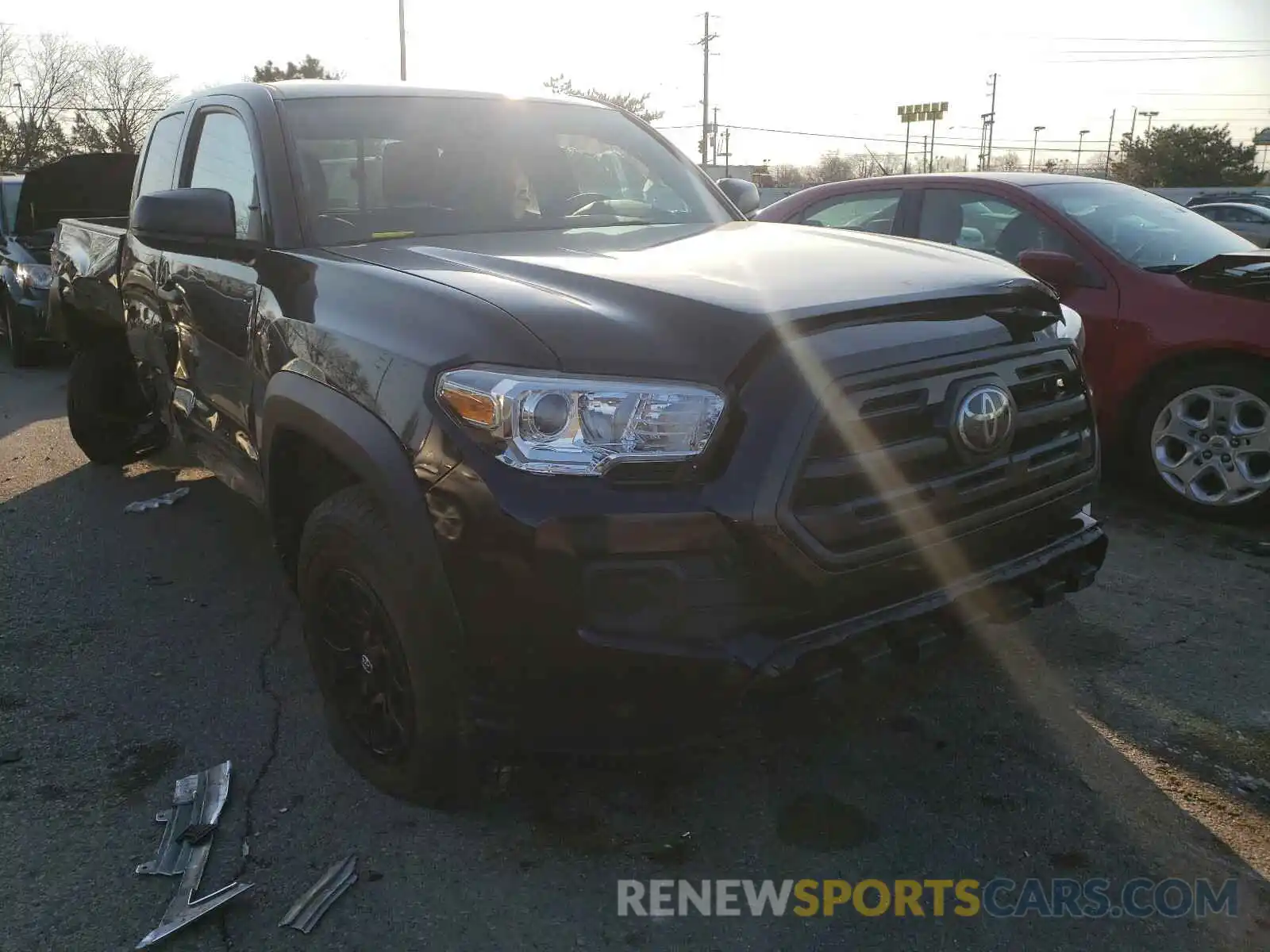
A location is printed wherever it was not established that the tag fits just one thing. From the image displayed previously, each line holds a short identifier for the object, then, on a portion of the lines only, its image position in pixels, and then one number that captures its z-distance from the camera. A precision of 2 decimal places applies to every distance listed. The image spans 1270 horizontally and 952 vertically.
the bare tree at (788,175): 84.75
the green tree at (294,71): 51.72
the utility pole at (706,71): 57.69
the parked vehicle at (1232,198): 27.51
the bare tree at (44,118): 49.59
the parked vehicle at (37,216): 9.45
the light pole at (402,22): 34.97
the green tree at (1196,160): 57.03
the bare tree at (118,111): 52.50
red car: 4.55
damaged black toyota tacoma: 2.03
